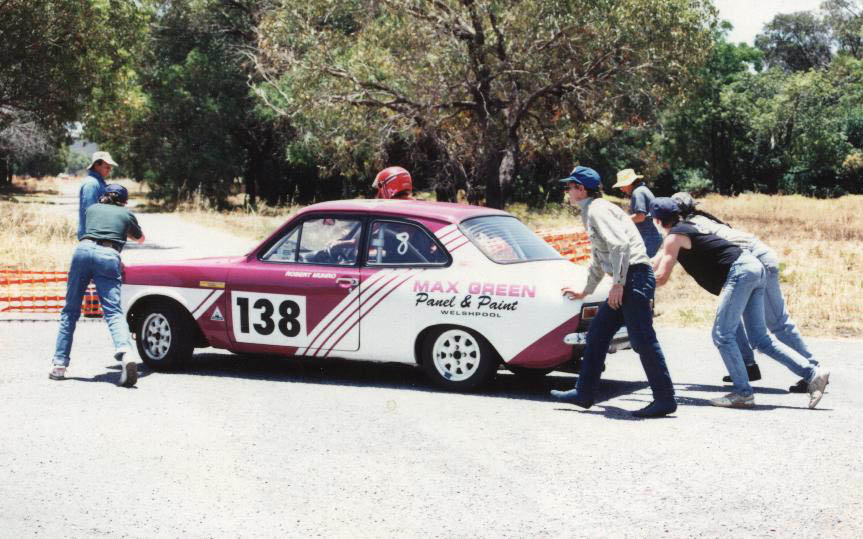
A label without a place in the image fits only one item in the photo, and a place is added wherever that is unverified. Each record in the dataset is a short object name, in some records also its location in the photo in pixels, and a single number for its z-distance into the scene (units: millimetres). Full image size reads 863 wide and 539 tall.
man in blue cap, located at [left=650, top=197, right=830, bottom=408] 8031
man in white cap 10117
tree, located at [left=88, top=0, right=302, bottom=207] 46125
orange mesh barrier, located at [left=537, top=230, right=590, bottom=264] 17266
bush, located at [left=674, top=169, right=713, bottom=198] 67862
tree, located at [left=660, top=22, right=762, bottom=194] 62469
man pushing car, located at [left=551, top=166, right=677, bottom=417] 7504
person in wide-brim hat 11094
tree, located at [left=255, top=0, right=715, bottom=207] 22328
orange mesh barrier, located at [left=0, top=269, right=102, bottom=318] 13797
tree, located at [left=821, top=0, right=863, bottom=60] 85750
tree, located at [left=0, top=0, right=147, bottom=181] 26406
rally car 8148
